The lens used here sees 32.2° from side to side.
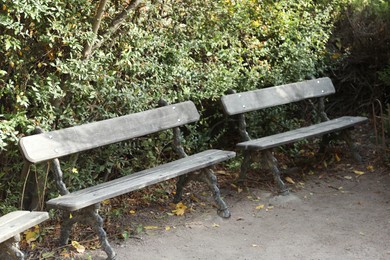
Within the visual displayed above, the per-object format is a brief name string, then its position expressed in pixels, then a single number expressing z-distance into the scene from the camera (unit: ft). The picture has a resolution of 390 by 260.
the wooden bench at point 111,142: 15.96
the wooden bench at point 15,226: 14.01
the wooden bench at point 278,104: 21.20
